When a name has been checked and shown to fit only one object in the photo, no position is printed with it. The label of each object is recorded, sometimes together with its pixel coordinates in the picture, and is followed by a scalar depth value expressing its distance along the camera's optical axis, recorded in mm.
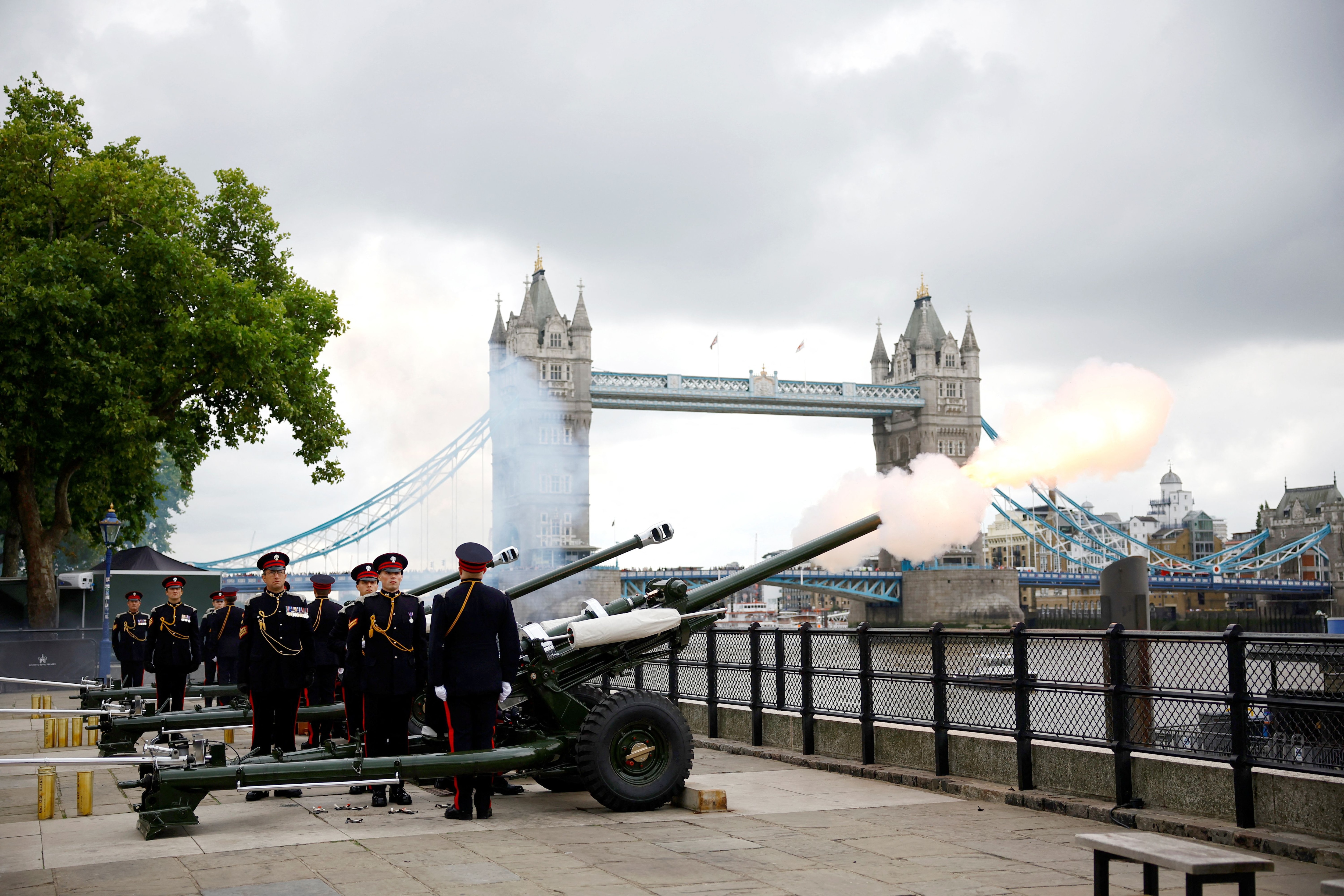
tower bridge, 77375
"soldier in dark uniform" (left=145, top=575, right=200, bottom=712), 13484
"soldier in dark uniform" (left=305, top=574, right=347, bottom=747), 10977
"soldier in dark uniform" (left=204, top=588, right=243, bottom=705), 14297
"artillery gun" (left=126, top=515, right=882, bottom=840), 7242
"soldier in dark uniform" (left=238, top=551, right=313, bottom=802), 9625
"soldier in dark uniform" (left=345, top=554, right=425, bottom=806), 8648
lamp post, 23031
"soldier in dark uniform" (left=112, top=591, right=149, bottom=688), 16391
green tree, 23156
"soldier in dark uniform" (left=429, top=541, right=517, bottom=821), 7844
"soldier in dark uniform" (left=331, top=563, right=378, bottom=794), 8773
